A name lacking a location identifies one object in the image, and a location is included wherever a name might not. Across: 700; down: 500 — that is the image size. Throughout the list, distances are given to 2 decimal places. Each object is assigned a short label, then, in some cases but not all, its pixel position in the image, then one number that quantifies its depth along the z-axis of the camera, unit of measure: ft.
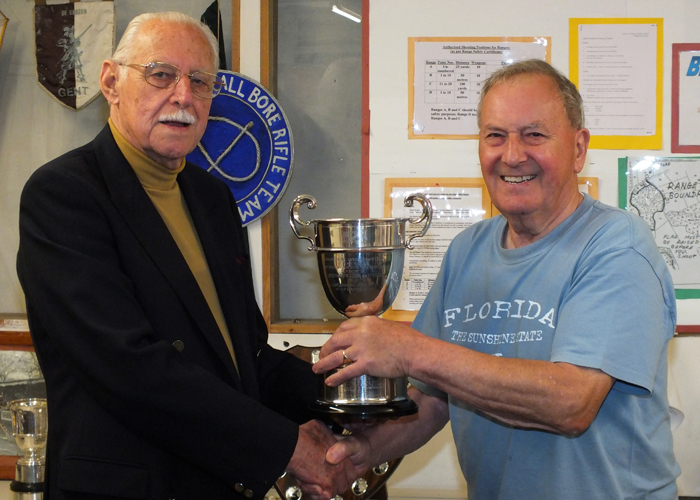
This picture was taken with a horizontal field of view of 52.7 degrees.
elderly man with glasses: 4.78
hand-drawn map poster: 8.72
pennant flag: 9.24
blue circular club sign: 8.92
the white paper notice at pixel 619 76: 8.73
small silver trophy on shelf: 7.56
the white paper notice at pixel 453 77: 8.80
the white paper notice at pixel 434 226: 8.90
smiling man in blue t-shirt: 4.45
